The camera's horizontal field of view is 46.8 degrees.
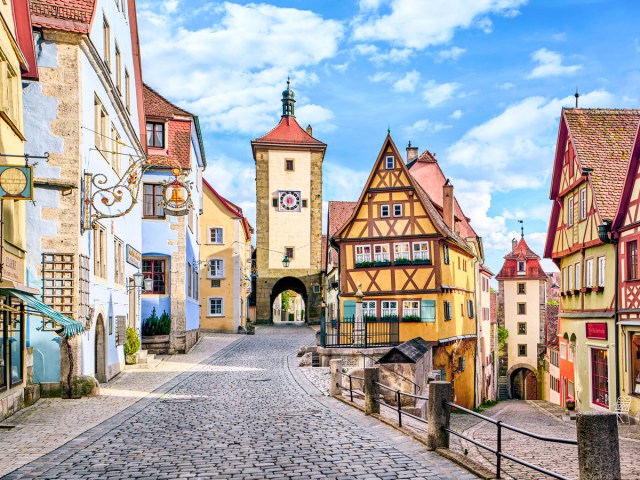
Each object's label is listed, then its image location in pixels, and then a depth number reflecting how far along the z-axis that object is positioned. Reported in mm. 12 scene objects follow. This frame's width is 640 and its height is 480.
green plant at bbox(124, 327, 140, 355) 24875
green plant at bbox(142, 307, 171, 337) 31250
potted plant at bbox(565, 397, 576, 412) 28119
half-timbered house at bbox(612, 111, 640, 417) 21016
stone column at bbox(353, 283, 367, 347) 28056
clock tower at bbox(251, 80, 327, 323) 59594
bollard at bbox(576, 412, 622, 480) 6633
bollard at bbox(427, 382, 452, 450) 9930
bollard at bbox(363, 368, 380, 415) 13742
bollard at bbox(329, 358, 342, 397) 17219
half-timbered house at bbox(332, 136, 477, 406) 32906
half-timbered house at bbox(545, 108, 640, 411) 23516
